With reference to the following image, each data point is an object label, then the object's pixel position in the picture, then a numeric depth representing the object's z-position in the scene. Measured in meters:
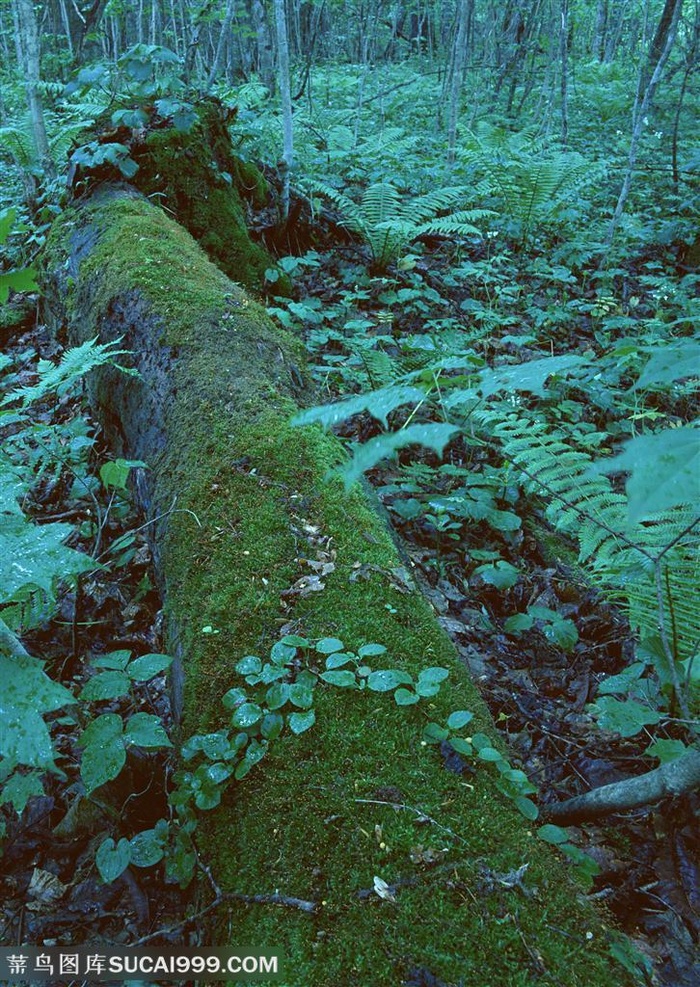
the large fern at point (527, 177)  7.18
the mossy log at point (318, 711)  1.36
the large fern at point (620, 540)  2.28
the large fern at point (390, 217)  6.00
